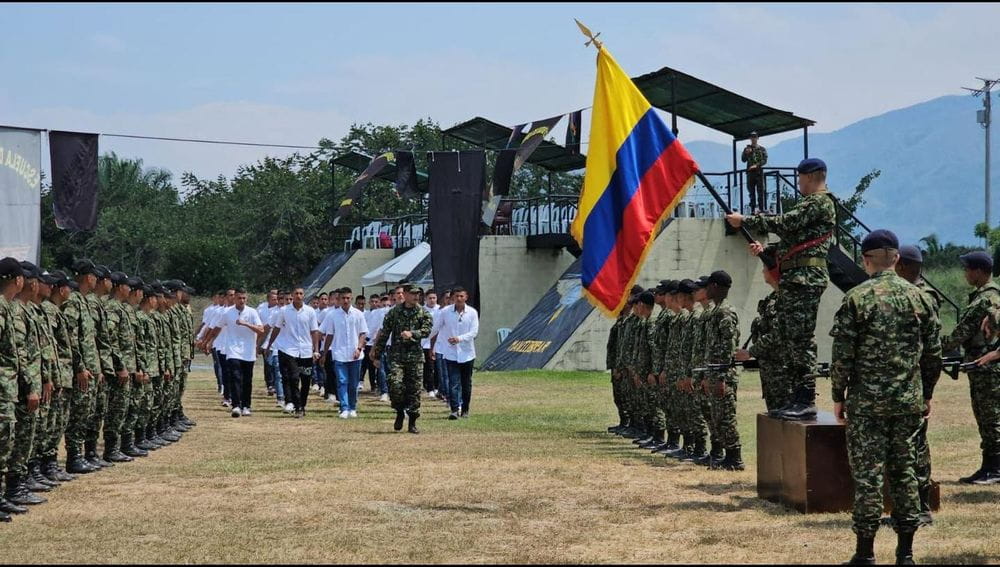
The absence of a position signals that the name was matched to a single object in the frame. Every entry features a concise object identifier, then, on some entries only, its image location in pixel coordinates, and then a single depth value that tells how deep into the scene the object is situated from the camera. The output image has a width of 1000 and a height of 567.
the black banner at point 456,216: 27.67
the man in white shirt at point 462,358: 18.56
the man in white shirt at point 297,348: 19.34
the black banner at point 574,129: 28.91
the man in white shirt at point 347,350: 19.12
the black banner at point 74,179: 20.38
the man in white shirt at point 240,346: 18.66
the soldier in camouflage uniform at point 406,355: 16.55
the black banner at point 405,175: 31.36
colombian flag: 11.88
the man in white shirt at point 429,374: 23.28
